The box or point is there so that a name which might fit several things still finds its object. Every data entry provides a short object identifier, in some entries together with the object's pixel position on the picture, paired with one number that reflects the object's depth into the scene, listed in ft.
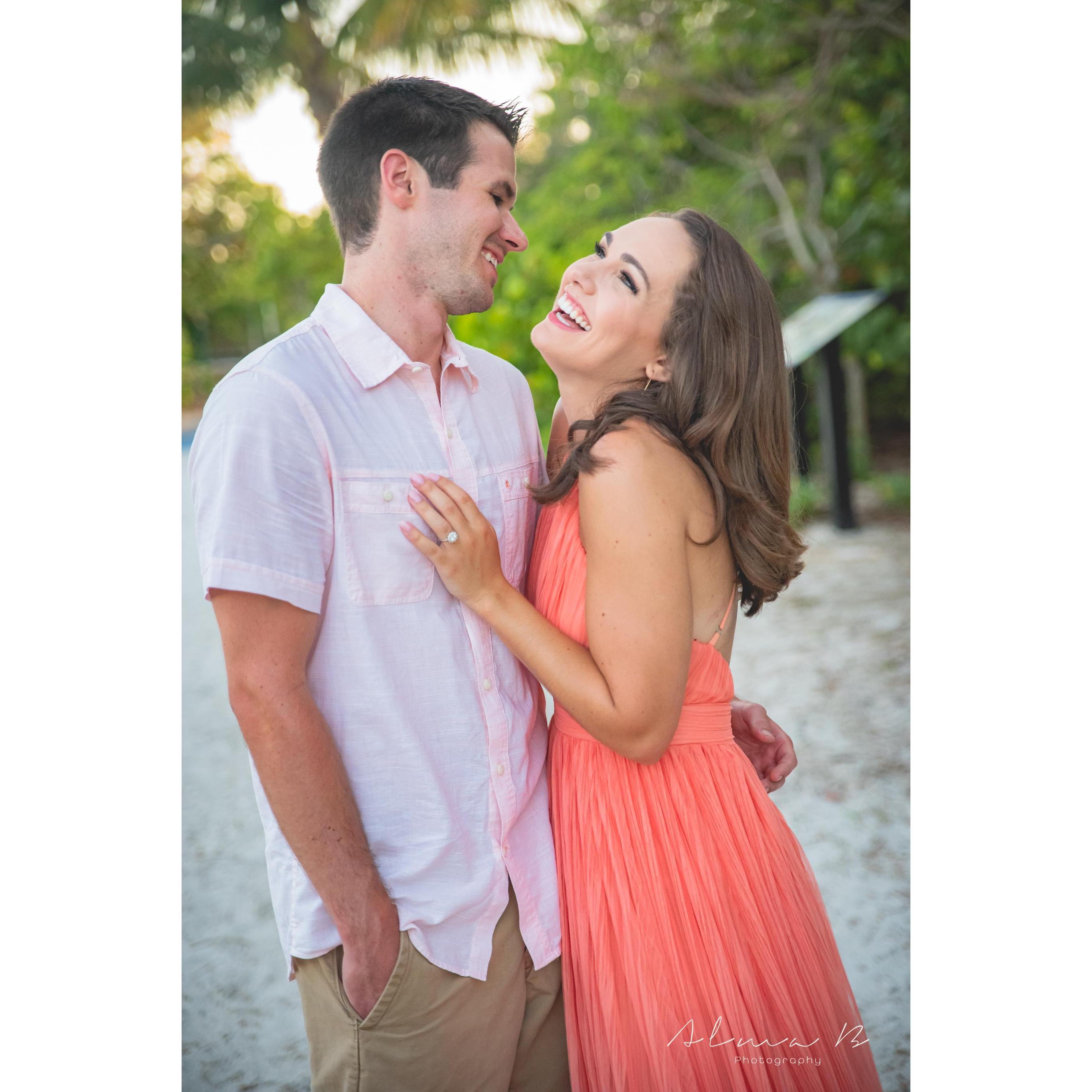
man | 4.34
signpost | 21.95
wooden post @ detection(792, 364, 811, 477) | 19.54
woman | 4.83
